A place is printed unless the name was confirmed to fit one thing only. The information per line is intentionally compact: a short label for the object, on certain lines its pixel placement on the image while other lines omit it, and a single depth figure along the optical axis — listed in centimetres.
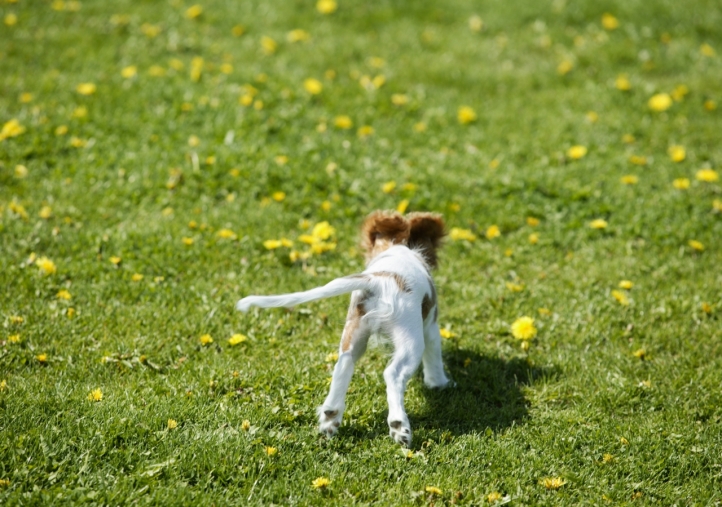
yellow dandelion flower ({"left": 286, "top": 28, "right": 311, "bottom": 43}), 1734
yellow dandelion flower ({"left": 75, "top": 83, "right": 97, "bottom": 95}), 1446
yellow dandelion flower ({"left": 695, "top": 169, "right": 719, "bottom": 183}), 1293
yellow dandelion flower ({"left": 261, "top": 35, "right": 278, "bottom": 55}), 1678
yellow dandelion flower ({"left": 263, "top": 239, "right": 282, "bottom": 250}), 1052
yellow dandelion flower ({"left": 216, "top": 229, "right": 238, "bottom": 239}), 1088
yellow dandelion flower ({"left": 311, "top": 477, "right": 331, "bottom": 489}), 668
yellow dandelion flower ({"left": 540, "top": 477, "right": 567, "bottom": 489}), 696
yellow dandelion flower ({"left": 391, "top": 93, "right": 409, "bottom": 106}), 1513
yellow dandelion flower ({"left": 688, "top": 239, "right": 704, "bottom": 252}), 1147
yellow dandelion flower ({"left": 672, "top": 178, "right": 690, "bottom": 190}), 1280
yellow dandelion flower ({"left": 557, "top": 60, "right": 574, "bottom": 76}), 1677
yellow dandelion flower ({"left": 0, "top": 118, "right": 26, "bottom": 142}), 1300
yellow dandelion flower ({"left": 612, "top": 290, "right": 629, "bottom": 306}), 1005
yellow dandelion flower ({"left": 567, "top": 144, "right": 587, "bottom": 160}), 1369
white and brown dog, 707
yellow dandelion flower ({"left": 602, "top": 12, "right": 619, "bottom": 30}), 1844
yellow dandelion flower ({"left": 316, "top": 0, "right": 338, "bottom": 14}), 1861
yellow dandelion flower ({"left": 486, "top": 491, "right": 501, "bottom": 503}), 673
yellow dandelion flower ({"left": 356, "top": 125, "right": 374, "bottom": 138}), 1405
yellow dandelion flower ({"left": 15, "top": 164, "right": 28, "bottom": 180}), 1214
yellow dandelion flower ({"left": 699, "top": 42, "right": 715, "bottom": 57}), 1750
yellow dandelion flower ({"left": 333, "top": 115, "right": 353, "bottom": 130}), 1416
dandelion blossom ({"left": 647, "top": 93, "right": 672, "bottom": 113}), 1534
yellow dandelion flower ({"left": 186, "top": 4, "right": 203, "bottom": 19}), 1800
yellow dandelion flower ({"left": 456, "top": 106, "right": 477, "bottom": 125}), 1484
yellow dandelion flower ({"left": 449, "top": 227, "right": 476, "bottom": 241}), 1138
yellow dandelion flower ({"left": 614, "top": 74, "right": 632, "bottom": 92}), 1594
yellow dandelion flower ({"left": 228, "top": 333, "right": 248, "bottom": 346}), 878
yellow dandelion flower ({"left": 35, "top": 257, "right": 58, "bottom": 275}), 971
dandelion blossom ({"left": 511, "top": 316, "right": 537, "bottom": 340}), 923
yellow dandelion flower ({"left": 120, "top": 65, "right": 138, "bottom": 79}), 1509
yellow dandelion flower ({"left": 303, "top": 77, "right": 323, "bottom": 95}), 1504
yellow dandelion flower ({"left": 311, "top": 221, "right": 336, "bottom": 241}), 1089
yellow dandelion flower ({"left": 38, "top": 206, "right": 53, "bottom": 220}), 1104
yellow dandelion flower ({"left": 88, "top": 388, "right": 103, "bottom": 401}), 745
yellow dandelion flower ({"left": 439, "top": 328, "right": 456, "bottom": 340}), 918
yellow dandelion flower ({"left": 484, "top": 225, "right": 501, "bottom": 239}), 1162
